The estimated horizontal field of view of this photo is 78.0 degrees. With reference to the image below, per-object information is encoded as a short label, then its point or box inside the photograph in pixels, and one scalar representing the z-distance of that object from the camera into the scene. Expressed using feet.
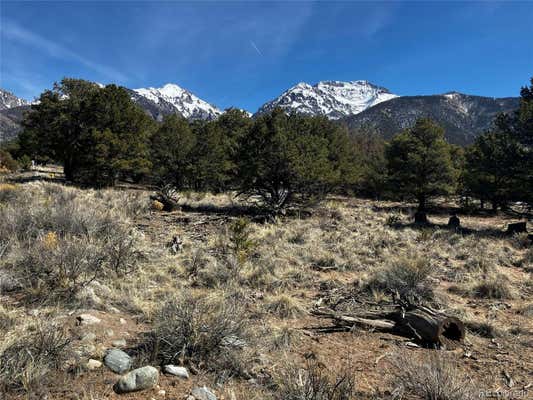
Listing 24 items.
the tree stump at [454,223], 54.57
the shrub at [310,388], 8.59
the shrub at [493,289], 21.57
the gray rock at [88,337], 11.51
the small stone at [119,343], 11.66
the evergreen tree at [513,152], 49.67
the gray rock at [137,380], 9.17
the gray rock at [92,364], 10.01
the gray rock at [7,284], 15.39
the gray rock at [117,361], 10.14
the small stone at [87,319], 12.91
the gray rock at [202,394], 9.20
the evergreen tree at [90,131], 66.82
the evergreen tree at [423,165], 63.00
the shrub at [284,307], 17.06
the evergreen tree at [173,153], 82.43
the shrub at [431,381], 8.92
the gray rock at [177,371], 10.21
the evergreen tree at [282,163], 52.13
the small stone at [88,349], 10.66
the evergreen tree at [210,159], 83.61
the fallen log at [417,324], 14.12
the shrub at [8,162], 107.78
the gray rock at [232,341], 11.66
